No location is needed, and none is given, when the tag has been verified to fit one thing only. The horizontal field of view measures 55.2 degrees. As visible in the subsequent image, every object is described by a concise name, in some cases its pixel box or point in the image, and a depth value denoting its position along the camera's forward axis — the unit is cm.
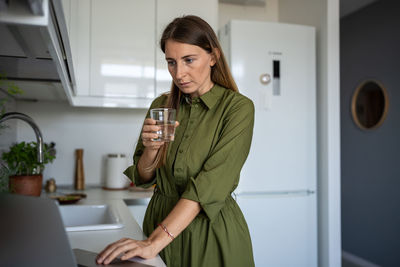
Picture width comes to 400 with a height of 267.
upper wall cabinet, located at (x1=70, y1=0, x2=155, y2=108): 242
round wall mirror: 354
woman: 111
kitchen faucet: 132
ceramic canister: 263
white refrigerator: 254
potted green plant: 168
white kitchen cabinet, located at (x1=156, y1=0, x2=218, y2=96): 252
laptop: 37
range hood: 58
